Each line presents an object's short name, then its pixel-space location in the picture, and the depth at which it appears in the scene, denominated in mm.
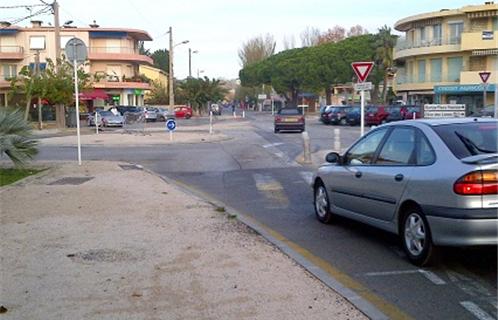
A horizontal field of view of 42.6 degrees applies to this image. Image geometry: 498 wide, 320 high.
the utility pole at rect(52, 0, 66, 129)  38500
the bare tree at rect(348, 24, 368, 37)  105625
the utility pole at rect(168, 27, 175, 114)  60344
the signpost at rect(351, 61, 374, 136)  16328
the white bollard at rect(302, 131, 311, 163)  19484
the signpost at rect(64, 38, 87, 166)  16250
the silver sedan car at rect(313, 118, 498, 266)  5973
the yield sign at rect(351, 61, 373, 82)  16344
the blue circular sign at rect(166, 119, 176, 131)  29188
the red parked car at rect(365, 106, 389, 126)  47625
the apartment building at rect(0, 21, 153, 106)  71812
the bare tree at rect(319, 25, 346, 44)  104688
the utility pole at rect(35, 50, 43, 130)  44531
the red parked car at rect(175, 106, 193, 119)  71188
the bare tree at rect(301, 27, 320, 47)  105500
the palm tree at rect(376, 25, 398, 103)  73250
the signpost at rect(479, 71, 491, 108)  23547
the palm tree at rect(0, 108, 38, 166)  14234
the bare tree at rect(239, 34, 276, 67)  110500
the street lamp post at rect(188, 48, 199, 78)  92675
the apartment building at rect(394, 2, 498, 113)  54938
